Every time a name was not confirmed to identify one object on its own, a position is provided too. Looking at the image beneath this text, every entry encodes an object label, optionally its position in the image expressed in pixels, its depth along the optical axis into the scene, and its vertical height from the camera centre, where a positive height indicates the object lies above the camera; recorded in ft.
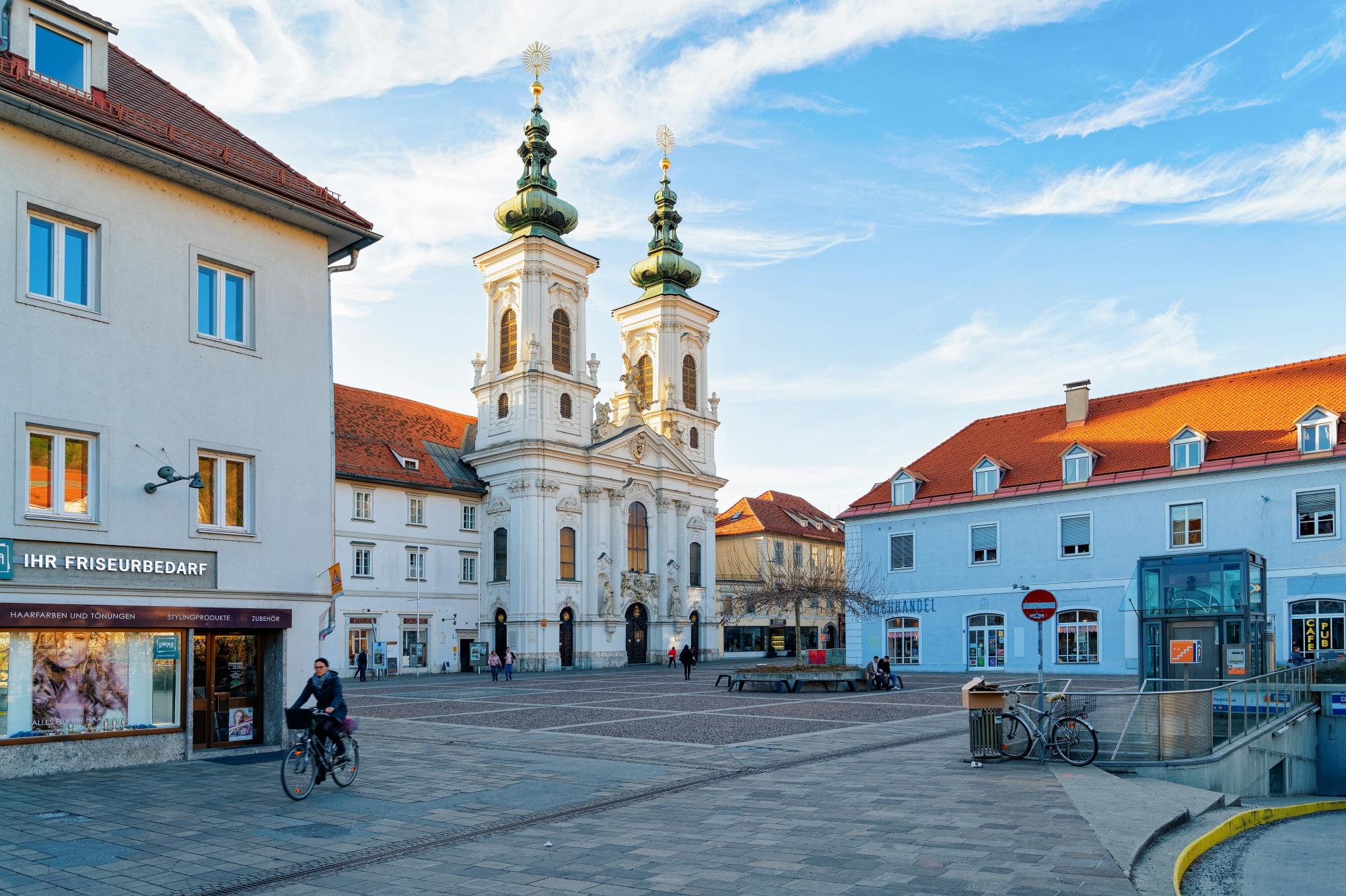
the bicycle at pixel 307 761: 43.09 -8.77
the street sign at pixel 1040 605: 53.31 -3.61
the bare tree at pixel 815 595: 143.74 -8.57
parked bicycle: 50.75 -9.34
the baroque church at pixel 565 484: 187.73 +8.63
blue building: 129.80 +1.40
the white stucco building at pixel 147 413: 50.11 +6.09
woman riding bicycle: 44.29 -6.60
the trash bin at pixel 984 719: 51.65 -8.74
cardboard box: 52.21 -7.83
